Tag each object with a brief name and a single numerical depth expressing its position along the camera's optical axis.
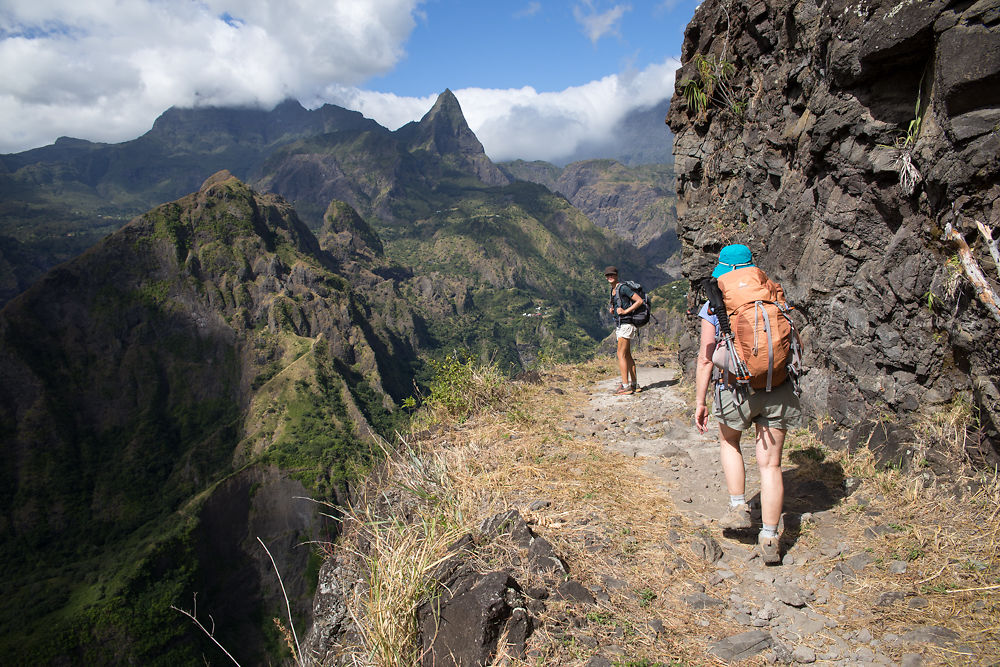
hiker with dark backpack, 8.45
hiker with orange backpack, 3.68
